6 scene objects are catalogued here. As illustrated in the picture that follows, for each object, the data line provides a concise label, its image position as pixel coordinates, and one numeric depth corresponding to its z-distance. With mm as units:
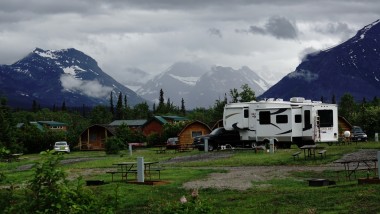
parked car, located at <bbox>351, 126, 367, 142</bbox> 52244
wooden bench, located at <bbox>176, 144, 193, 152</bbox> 49312
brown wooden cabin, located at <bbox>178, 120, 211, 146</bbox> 64625
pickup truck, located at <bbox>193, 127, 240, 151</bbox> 45281
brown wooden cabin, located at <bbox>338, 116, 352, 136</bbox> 63409
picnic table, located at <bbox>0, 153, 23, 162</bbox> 47169
